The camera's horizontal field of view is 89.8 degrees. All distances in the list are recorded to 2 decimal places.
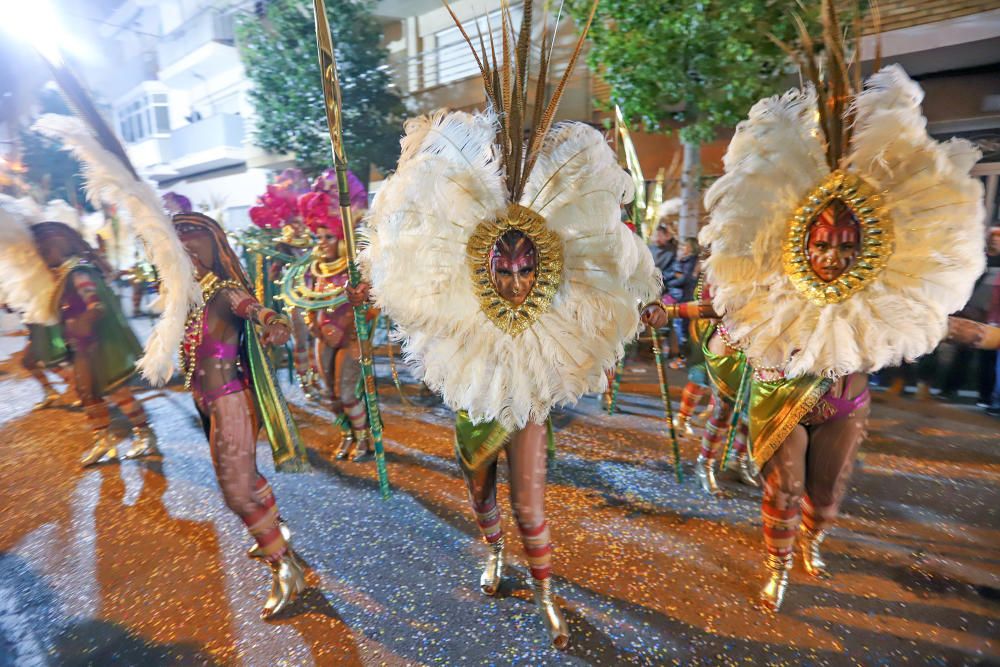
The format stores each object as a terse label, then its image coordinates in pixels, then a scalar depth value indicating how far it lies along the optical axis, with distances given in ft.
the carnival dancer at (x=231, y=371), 7.99
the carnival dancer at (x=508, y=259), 6.21
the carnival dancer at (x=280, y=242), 17.97
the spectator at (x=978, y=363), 16.63
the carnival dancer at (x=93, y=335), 13.07
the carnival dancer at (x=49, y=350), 16.12
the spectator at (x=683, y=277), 19.93
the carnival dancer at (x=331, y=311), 13.65
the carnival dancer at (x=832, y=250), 6.32
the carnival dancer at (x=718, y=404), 11.06
